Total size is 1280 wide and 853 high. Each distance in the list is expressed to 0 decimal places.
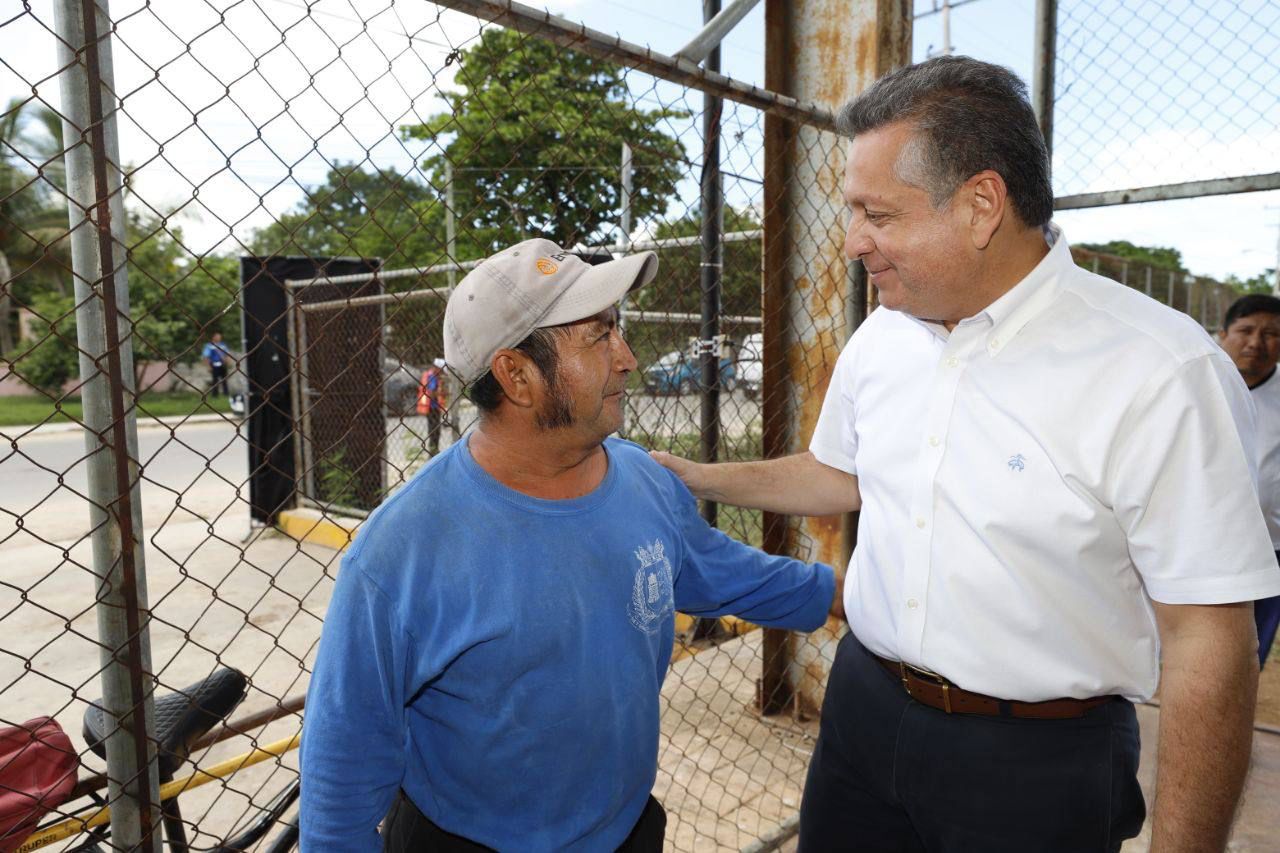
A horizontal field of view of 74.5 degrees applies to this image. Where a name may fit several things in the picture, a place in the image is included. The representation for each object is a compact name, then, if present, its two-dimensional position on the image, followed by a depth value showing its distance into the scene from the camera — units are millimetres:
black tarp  7770
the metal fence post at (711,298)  3764
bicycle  1799
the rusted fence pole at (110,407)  1465
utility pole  24953
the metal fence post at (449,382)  1951
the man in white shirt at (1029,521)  1411
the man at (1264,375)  3543
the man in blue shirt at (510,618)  1438
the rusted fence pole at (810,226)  3129
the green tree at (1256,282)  39228
